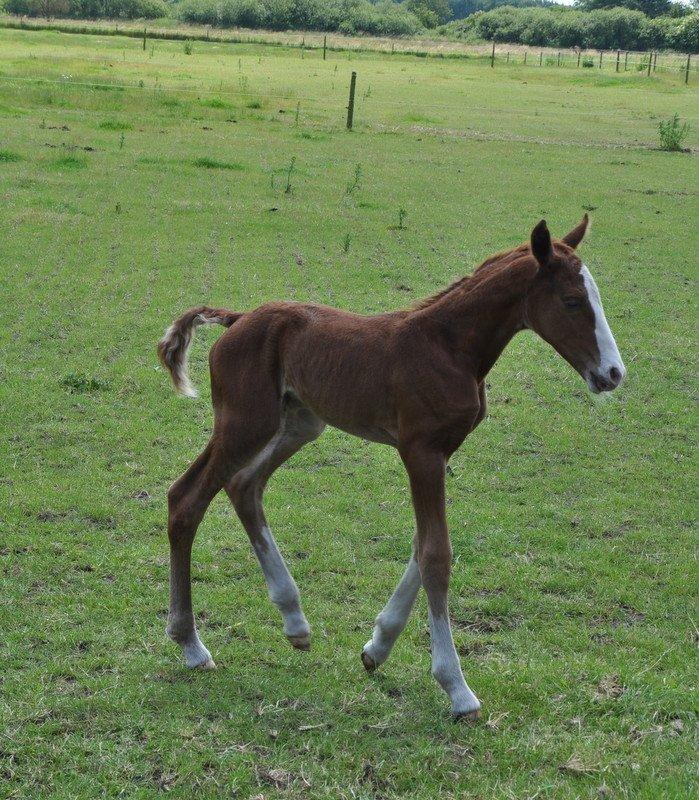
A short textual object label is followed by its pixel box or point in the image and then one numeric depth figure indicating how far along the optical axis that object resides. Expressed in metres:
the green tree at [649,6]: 100.31
